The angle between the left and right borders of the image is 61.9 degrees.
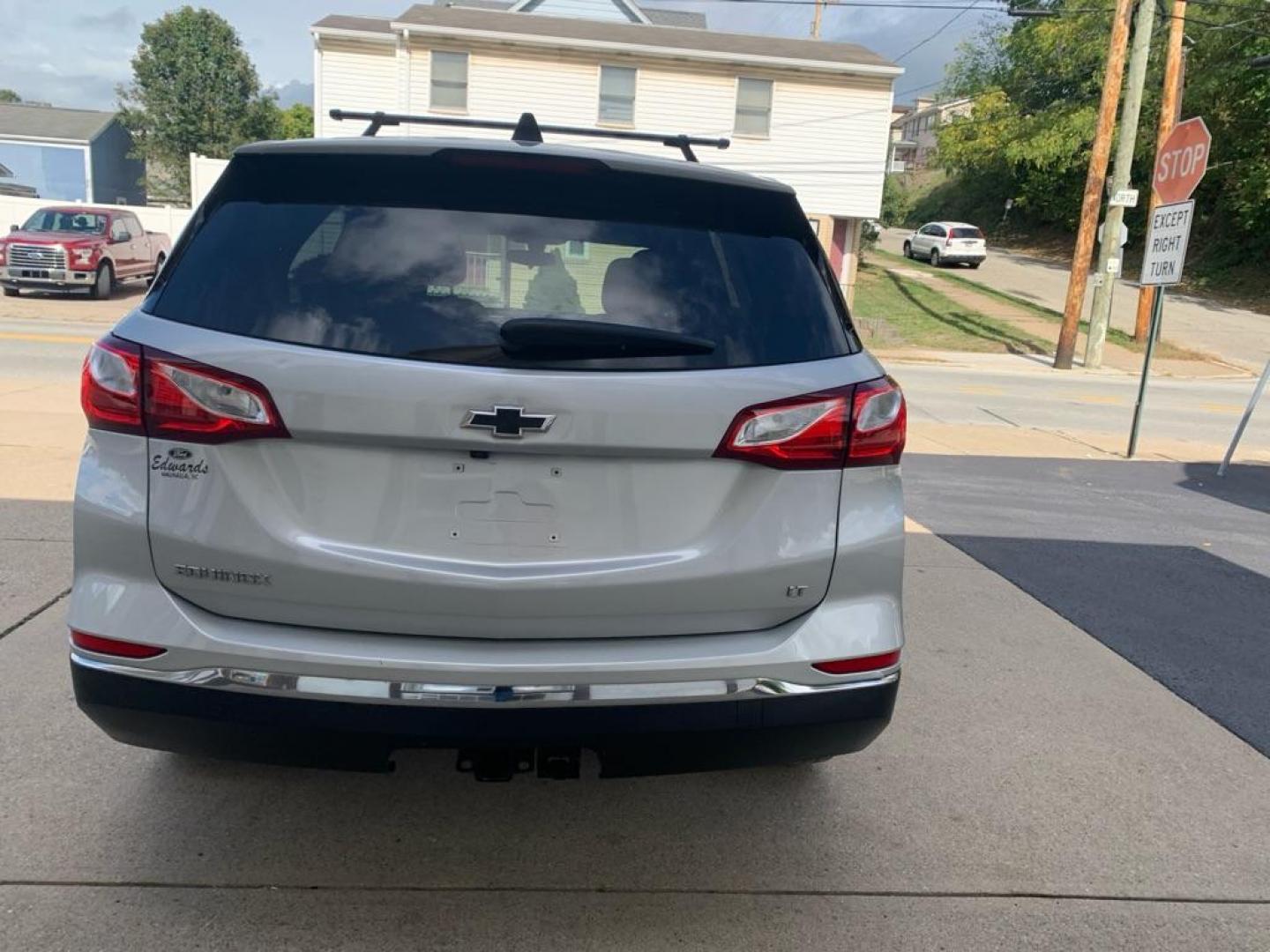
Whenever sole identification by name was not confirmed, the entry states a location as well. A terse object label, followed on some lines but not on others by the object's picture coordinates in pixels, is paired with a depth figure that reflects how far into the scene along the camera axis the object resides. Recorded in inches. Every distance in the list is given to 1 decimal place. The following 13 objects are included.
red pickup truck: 829.8
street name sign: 814.5
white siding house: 1025.5
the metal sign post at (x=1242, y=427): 366.3
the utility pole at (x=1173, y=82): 866.1
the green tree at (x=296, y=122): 2603.3
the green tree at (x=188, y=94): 2359.7
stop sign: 409.1
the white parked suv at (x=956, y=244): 1565.0
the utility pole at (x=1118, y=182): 786.8
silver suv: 92.0
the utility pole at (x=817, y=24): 1599.4
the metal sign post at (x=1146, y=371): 396.5
